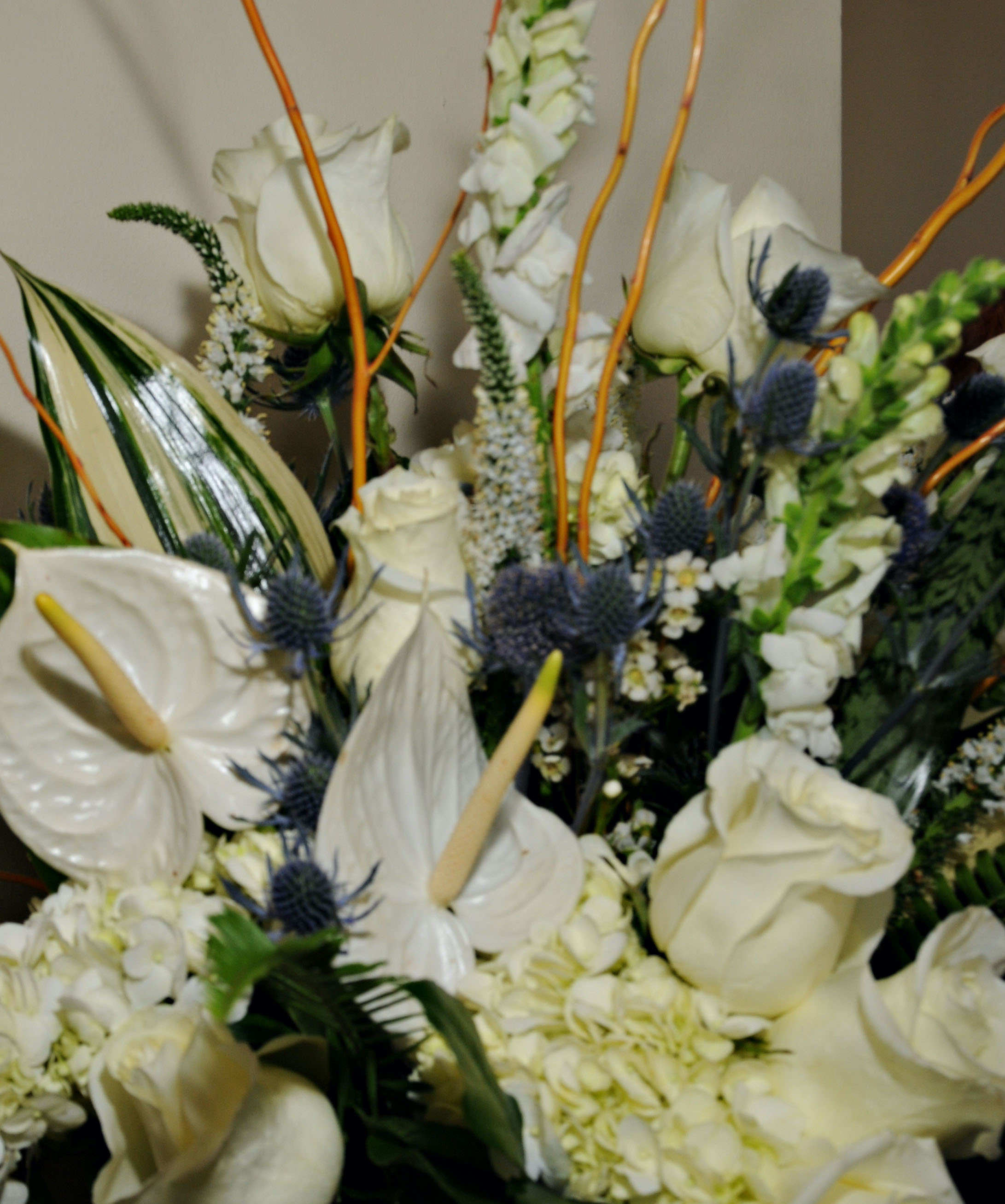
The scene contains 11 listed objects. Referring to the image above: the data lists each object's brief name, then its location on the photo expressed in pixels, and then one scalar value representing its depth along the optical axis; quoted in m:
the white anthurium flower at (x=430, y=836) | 0.43
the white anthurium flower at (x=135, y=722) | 0.48
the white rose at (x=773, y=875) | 0.40
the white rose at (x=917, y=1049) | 0.40
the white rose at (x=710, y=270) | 0.54
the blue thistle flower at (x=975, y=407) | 0.51
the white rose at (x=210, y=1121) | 0.40
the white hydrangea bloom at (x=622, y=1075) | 0.40
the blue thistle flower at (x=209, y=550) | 0.52
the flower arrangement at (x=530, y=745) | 0.41
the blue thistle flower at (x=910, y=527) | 0.50
